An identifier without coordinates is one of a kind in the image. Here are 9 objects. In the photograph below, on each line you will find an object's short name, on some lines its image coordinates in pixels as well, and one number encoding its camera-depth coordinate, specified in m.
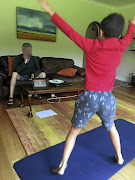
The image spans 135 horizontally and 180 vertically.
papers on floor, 2.23
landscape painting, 3.75
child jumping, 0.90
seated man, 2.62
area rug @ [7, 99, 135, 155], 1.60
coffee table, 2.04
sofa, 2.77
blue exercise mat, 1.18
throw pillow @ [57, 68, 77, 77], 3.55
